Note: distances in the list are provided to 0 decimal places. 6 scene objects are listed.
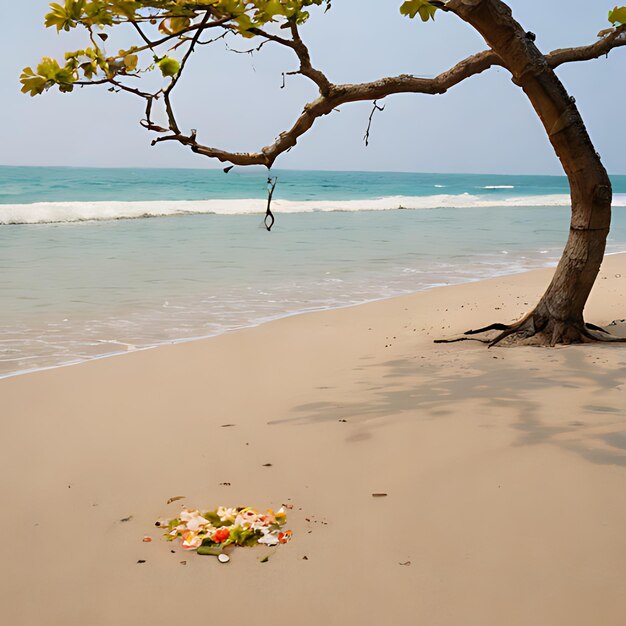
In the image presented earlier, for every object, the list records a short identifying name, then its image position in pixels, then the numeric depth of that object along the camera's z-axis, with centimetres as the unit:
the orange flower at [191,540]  251
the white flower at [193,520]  262
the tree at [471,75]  358
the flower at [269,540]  251
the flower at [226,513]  266
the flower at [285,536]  252
